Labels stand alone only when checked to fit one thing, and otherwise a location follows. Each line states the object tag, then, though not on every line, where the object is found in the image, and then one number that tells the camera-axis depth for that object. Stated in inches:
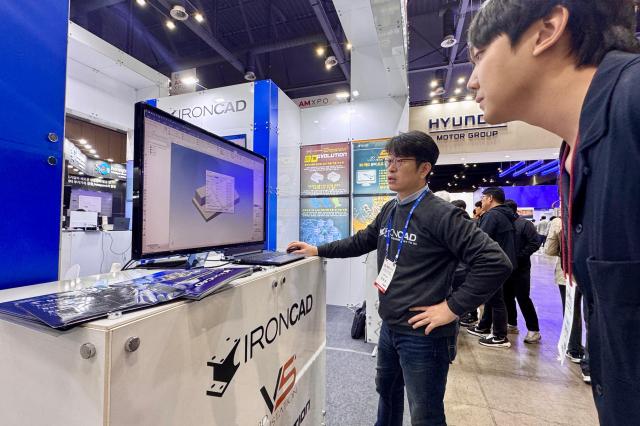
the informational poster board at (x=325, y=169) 166.2
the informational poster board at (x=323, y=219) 167.8
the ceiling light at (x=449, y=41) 206.6
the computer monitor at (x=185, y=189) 32.7
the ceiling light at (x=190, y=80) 156.1
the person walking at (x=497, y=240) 120.6
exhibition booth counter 19.4
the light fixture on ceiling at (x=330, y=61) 245.3
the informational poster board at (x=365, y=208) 160.1
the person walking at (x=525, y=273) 128.8
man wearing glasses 45.8
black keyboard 44.8
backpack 126.4
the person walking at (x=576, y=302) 104.1
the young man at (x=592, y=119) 17.2
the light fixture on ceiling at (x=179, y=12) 177.0
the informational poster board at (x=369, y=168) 157.6
